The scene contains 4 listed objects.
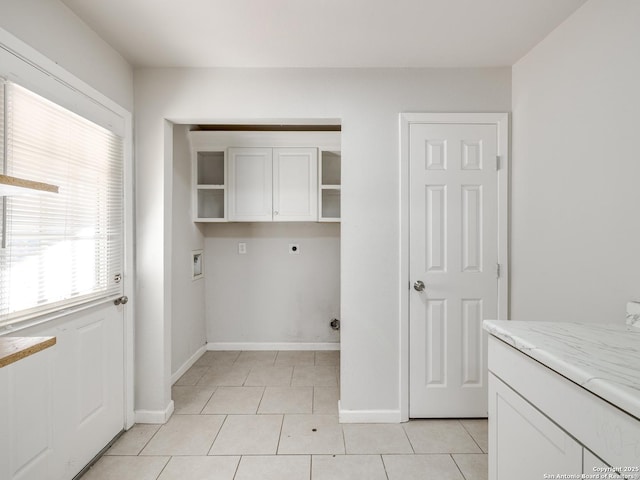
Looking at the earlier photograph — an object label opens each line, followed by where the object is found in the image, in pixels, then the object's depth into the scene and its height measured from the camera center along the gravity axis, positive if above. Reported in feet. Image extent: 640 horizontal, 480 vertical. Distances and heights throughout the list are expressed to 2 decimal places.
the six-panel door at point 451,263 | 7.43 -0.61
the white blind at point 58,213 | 4.43 +0.40
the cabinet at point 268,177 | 10.77 +2.01
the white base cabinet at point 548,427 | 2.36 -1.70
